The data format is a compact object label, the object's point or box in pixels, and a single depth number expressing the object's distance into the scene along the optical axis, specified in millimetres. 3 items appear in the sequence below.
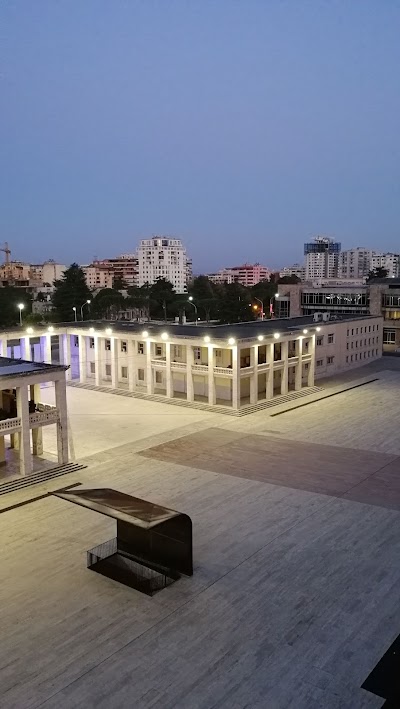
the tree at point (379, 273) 140275
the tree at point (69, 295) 95688
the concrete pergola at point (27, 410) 27000
